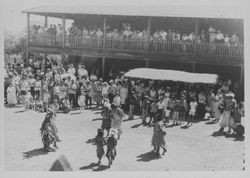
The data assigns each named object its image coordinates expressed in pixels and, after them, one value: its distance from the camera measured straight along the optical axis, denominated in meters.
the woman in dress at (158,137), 12.05
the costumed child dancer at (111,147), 11.10
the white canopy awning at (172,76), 16.74
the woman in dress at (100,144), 11.19
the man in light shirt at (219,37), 19.52
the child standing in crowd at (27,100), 16.78
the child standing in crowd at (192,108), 15.33
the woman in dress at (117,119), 13.56
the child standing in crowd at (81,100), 16.84
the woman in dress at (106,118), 13.44
